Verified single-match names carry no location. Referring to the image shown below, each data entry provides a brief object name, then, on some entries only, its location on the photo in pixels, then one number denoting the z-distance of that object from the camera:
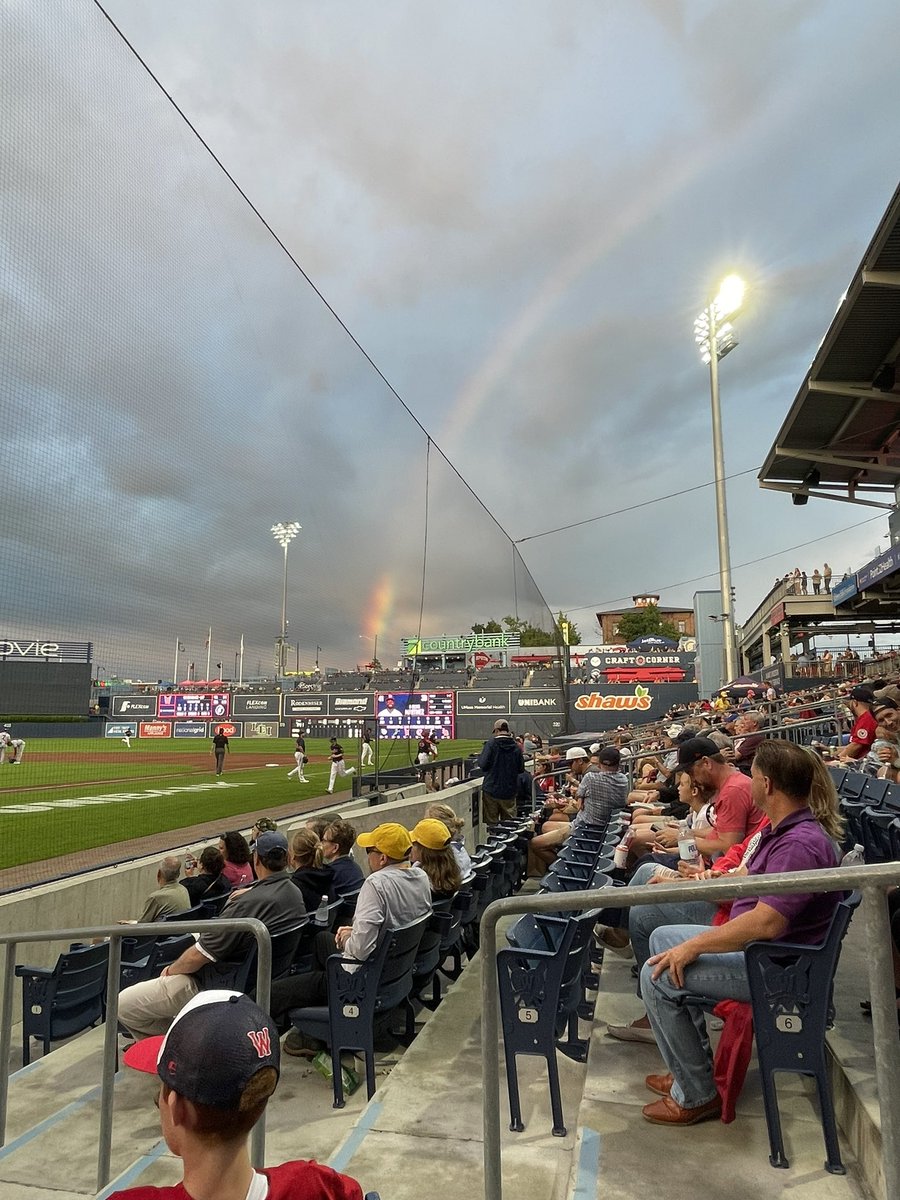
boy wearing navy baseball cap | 1.22
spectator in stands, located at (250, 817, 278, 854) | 7.23
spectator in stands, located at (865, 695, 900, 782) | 6.01
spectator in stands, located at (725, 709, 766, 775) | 7.08
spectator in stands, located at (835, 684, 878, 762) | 7.68
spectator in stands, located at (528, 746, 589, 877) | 8.00
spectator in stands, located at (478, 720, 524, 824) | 10.47
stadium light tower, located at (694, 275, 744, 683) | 22.58
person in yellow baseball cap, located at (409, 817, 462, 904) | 4.62
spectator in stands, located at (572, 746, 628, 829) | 7.37
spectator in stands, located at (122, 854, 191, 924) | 5.21
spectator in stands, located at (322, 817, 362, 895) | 5.33
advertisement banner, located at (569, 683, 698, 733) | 40.91
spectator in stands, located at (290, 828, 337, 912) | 5.03
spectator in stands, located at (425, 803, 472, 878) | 5.16
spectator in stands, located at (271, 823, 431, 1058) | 3.64
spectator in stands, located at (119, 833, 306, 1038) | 3.72
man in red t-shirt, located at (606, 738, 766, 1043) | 3.37
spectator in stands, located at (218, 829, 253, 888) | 6.08
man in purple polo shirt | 2.35
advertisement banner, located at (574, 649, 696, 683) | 44.12
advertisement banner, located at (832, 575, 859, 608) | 20.92
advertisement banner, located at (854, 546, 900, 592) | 15.67
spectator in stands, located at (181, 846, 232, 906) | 5.73
